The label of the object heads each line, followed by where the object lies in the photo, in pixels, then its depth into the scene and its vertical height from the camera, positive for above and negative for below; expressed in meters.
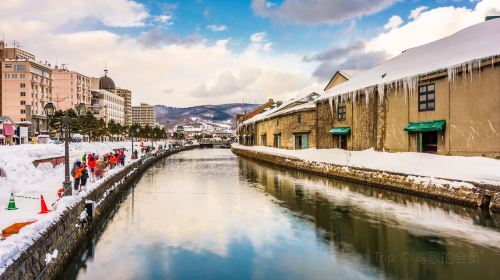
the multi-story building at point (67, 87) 120.00 +16.40
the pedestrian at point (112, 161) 31.75 -1.95
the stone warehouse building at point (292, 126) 47.03 +1.76
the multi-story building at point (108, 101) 137.31 +14.21
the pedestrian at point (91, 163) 24.17 -1.61
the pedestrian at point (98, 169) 23.70 -1.95
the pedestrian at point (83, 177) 18.23 -1.93
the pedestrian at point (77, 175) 17.81 -1.75
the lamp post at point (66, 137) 14.77 +0.04
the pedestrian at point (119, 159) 35.04 -1.96
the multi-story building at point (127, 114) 184.12 +12.13
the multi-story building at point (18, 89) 92.69 +11.98
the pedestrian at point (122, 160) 34.81 -2.04
